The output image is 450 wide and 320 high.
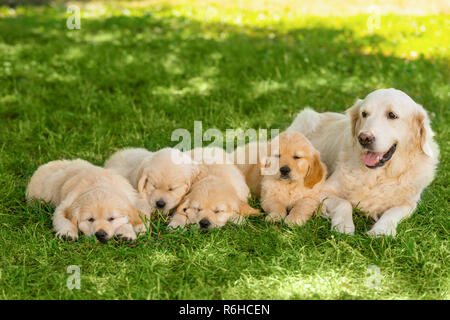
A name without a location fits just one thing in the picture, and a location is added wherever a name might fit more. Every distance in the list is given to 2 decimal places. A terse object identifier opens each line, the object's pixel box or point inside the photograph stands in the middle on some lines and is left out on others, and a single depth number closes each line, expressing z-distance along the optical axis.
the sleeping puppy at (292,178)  4.02
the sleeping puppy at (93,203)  3.63
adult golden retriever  3.74
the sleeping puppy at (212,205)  3.82
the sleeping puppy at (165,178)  4.00
